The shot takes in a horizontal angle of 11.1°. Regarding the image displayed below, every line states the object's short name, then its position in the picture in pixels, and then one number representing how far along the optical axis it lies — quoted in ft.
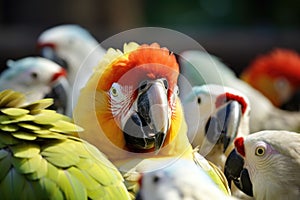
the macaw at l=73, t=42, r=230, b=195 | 13.43
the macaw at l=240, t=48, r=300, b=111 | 29.71
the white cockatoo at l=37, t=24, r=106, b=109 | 24.13
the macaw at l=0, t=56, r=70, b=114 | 20.18
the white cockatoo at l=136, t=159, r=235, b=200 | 10.00
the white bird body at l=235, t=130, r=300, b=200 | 13.23
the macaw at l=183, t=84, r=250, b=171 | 16.06
